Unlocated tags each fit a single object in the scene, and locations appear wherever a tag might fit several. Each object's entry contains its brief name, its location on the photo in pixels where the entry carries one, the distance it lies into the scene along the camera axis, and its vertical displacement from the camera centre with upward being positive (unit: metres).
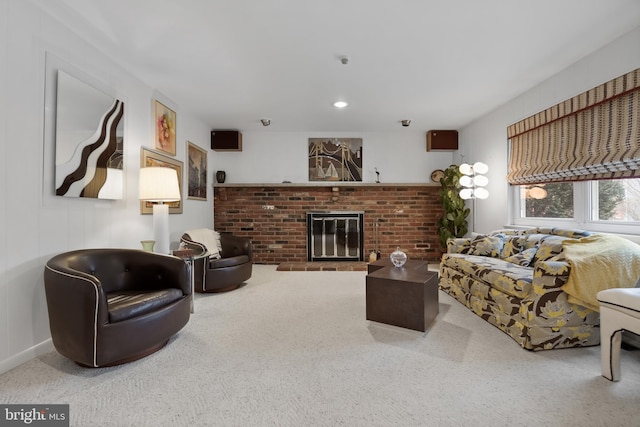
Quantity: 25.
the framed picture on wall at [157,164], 3.23 +0.62
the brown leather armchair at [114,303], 1.76 -0.59
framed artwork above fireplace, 5.51 +1.03
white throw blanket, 3.82 -0.32
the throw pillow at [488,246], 3.34 -0.36
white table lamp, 2.88 +0.20
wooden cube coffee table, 2.43 -0.71
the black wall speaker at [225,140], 5.28 +1.32
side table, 2.86 -0.39
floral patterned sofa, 2.12 -0.61
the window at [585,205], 2.65 +0.10
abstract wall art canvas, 2.26 +0.61
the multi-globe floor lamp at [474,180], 4.29 +0.51
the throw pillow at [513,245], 3.12 -0.33
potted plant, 4.93 +0.09
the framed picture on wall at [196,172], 4.45 +0.67
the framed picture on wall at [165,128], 3.53 +1.08
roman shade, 2.45 +0.76
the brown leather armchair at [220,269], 3.48 -0.66
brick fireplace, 5.54 +0.03
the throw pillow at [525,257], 2.83 -0.42
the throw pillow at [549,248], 2.54 -0.30
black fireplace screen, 5.54 -0.34
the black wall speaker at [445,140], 5.38 +1.34
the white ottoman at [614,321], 1.67 -0.62
